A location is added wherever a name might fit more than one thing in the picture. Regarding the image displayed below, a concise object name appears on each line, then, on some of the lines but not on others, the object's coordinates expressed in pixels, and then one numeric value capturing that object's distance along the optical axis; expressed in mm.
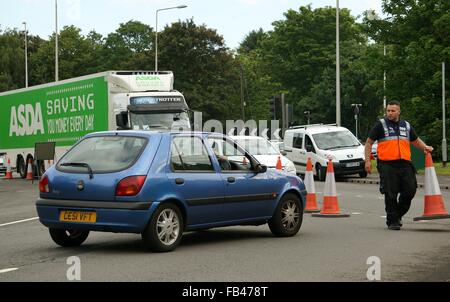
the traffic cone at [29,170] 33906
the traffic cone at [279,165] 20469
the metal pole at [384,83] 39538
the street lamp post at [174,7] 50438
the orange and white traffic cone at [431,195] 12969
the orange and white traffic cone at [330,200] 14391
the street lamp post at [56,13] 51469
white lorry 26562
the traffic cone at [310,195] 15613
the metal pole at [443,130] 34106
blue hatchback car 9570
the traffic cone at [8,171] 36012
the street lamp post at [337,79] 40844
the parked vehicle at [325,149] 29047
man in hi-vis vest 12297
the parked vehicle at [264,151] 22328
